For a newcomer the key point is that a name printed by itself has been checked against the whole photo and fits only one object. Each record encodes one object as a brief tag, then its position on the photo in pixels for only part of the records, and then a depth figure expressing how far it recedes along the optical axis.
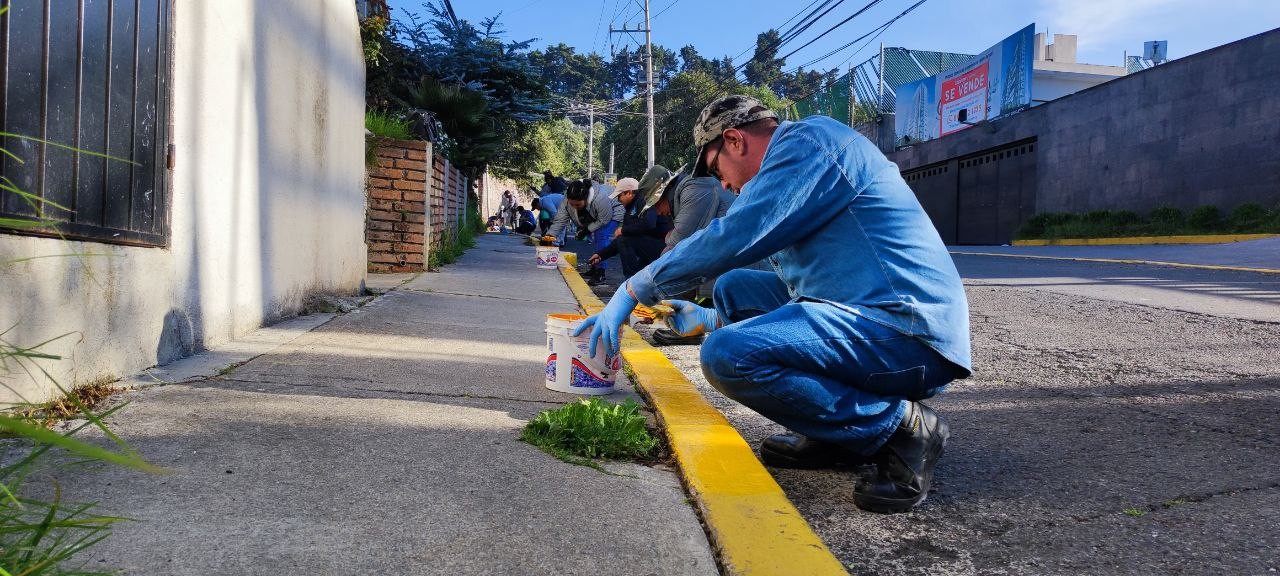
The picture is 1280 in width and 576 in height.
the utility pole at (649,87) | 39.47
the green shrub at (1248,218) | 14.56
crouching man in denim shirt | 2.36
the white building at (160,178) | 2.50
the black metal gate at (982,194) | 22.25
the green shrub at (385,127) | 8.48
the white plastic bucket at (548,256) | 10.05
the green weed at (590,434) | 2.66
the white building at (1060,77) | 30.41
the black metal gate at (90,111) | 2.40
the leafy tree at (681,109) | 42.12
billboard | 22.22
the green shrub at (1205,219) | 15.66
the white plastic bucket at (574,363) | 3.44
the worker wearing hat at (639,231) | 8.14
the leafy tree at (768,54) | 23.17
